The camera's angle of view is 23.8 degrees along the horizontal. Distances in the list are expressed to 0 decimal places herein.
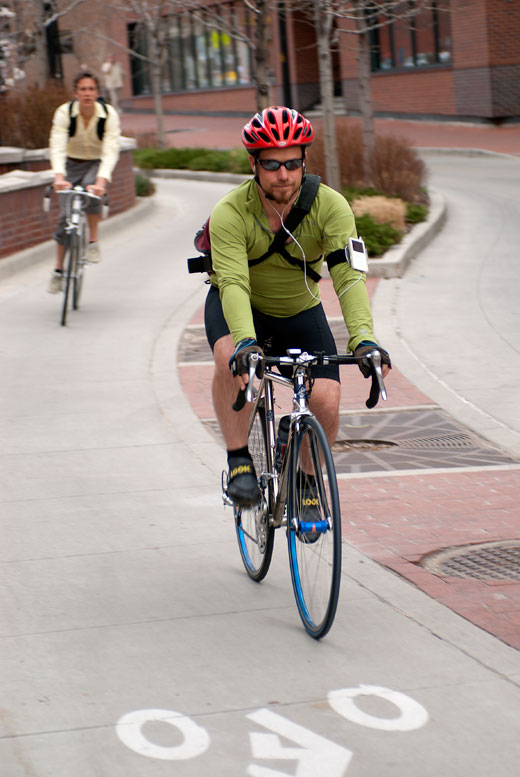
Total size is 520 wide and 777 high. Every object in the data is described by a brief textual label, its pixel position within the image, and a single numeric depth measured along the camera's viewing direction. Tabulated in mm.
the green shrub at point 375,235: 14789
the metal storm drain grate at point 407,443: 7273
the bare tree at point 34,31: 22000
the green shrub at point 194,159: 27844
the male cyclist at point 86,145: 11547
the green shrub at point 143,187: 22797
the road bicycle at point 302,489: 4387
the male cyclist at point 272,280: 4680
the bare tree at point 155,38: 31297
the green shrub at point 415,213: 17344
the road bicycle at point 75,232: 11438
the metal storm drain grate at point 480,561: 5332
